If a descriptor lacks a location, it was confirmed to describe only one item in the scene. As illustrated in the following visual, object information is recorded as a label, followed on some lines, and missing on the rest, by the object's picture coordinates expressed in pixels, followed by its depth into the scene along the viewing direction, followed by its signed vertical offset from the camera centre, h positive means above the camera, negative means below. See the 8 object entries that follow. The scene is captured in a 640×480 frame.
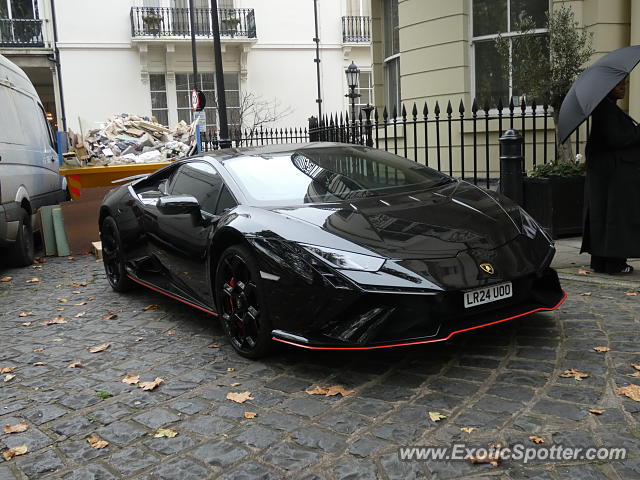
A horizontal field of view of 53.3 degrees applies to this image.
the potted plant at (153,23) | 24.30 +4.70
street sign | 13.78 +0.95
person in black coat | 5.28 -0.45
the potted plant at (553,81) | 6.91 +0.56
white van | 7.72 -0.16
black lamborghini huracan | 3.40 -0.66
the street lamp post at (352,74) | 18.27 +1.85
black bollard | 6.30 -0.39
